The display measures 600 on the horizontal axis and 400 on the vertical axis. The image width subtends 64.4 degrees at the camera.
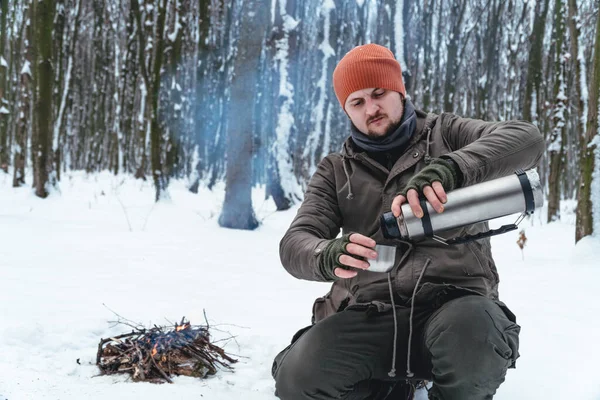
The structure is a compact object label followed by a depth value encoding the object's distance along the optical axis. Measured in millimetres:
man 1513
